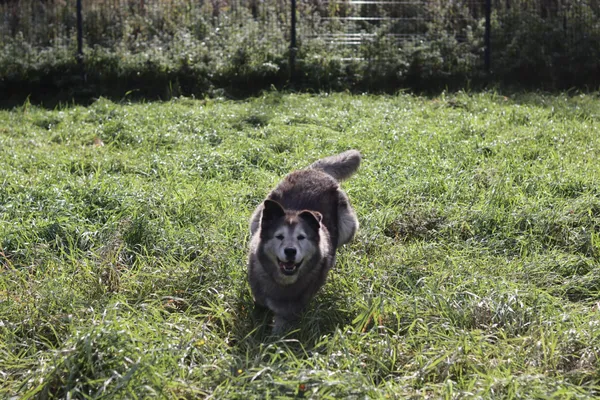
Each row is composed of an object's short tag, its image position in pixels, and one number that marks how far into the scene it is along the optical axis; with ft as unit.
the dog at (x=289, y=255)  14.34
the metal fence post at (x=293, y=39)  39.65
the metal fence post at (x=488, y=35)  40.32
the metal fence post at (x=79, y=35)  38.58
